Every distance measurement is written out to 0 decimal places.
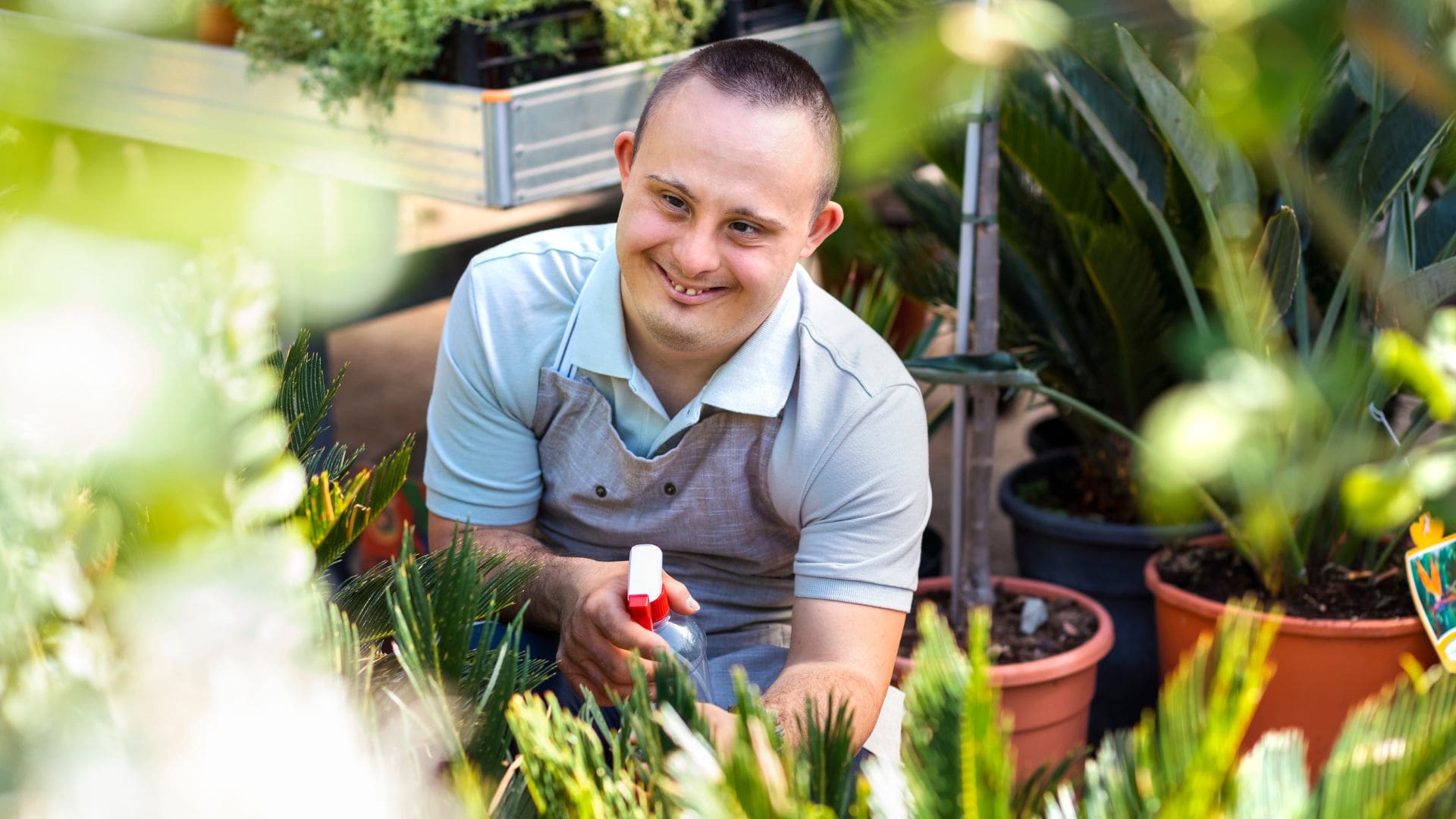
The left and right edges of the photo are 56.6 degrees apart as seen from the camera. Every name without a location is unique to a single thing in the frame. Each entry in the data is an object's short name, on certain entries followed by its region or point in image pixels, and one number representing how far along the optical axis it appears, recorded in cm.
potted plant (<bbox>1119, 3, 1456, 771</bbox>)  185
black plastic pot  254
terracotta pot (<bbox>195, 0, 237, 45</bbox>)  219
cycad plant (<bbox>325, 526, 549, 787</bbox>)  76
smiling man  151
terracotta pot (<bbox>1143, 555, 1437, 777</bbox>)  211
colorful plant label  198
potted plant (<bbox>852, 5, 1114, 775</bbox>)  204
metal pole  211
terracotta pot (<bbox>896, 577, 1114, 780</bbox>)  208
